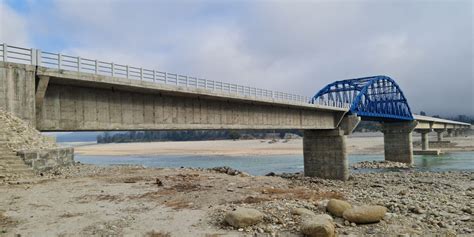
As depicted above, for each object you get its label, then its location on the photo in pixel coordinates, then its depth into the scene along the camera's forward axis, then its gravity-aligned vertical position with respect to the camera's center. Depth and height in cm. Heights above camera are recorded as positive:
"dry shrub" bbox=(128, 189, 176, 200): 1310 -235
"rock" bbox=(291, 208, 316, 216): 1041 -242
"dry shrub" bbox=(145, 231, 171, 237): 896 -257
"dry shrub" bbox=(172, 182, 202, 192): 1470 -234
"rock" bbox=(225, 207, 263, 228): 955 -235
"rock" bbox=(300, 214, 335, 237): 874 -245
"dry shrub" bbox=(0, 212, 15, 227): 935 -230
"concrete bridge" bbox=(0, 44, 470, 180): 1672 +178
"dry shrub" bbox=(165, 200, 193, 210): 1157 -241
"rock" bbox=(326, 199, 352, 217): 1065 -235
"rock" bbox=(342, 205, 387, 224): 1019 -248
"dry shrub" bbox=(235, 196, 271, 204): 1217 -241
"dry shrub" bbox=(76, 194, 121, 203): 1250 -230
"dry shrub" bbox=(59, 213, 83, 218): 1030 -235
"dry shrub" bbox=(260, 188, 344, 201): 1317 -251
